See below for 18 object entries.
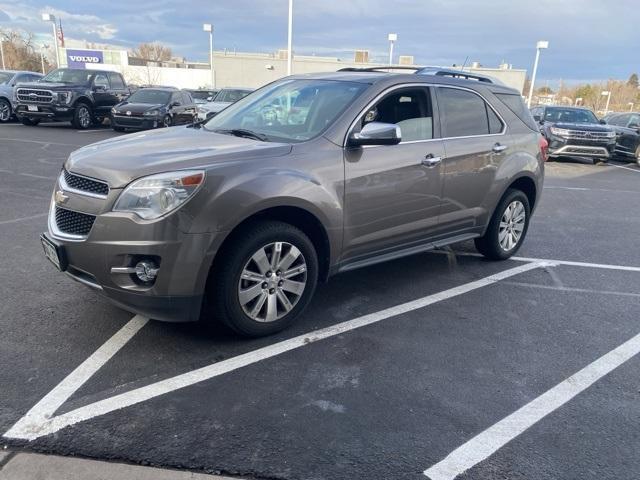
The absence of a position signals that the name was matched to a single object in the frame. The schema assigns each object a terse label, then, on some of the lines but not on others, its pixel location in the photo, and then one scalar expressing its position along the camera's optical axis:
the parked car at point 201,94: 28.82
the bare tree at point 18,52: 66.12
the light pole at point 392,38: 31.85
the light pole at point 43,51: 68.36
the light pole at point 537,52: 29.66
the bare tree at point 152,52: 93.41
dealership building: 59.19
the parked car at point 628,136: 15.91
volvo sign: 65.25
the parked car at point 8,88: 17.69
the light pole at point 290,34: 24.08
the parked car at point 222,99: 18.72
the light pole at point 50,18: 33.67
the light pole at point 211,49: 34.66
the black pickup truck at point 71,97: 16.09
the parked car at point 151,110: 16.39
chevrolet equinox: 3.13
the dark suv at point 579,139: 15.04
